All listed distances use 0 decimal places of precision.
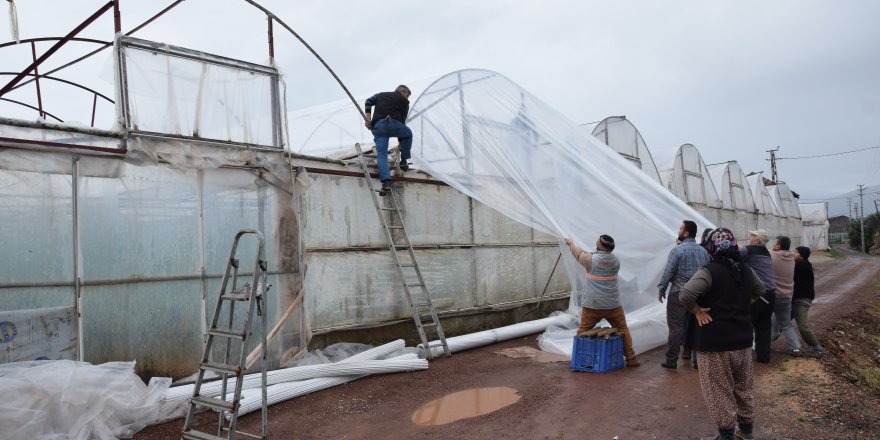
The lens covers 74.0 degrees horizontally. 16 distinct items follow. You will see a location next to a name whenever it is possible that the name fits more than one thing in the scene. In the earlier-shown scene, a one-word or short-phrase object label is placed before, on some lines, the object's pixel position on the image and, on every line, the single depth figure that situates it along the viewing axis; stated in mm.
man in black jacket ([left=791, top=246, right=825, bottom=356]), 7359
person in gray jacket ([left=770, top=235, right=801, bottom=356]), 7238
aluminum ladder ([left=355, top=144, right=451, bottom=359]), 7706
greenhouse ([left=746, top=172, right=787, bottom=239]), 23539
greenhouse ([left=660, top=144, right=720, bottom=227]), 16125
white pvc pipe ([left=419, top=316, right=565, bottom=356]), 8180
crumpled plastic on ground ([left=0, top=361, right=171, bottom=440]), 4457
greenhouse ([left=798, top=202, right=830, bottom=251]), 38500
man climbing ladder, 8125
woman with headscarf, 4117
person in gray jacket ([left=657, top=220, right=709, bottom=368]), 6730
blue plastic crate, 6820
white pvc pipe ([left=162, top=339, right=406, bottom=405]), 5613
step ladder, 4140
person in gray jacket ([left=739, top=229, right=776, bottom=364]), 6895
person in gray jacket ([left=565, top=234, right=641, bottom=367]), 6980
